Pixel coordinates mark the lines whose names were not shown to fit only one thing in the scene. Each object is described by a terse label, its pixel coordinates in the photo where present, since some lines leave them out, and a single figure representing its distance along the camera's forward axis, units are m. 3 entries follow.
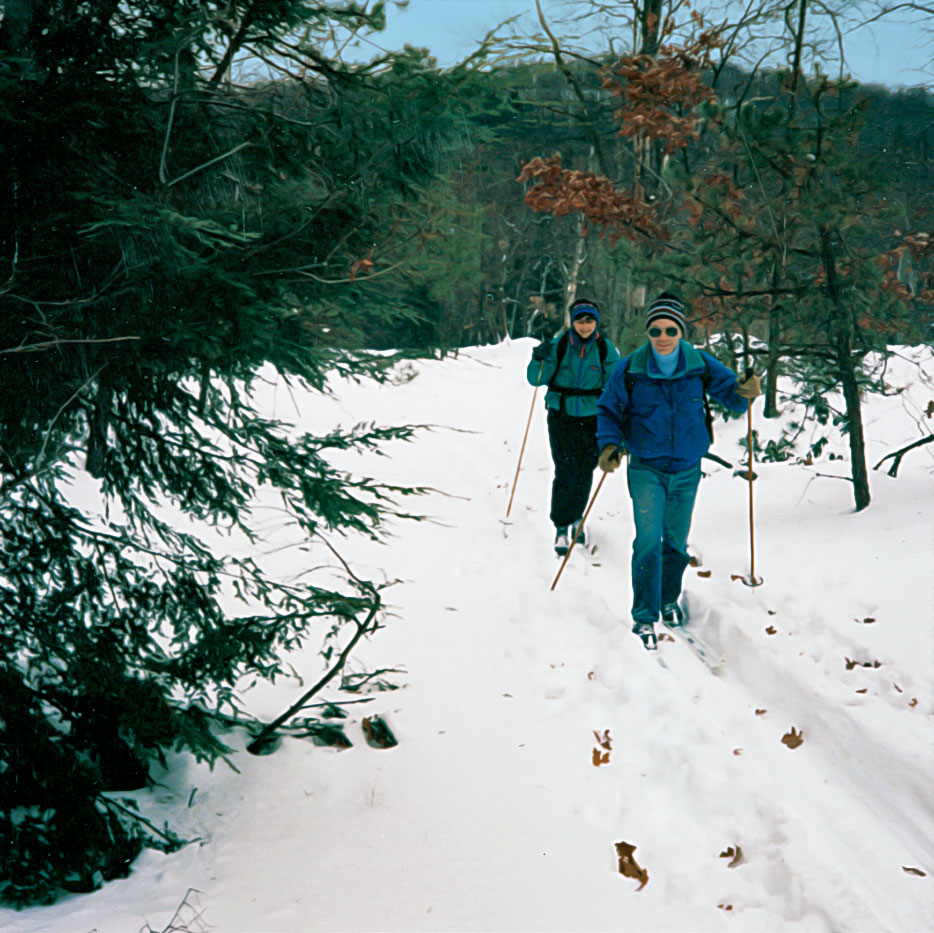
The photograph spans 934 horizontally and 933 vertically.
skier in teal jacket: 7.12
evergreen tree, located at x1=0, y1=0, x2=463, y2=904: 3.13
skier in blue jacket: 5.23
